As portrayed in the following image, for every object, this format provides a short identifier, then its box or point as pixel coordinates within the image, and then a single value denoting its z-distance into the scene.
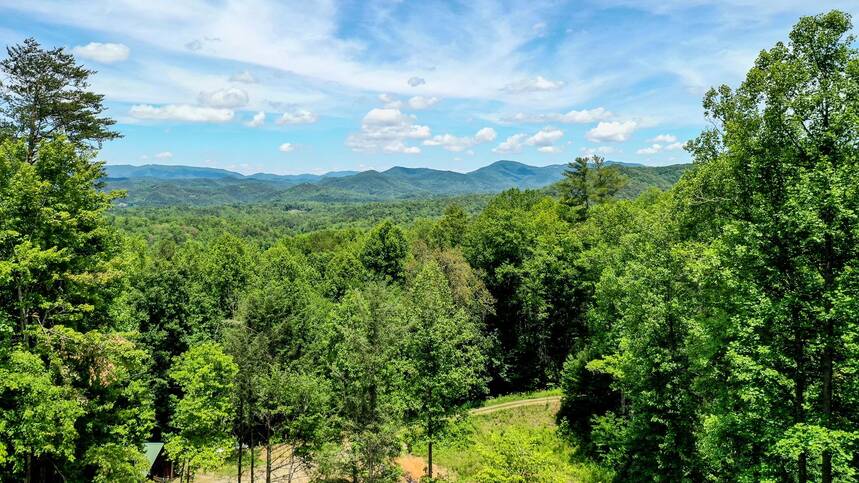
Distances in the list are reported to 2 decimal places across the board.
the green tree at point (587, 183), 48.25
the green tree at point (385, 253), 44.53
